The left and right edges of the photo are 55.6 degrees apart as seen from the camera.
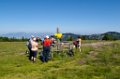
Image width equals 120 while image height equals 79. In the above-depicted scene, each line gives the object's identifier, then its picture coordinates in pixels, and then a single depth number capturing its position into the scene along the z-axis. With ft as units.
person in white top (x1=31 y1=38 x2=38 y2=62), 26.86
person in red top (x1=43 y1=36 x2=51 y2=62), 27.81
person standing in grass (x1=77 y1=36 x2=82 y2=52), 32.64
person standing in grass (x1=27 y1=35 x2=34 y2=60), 27.19
